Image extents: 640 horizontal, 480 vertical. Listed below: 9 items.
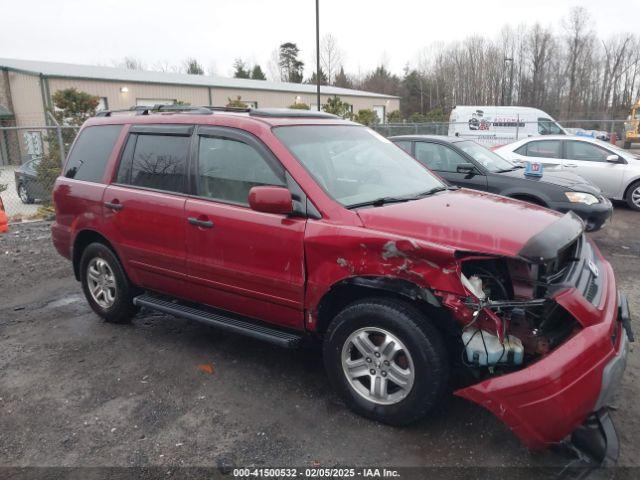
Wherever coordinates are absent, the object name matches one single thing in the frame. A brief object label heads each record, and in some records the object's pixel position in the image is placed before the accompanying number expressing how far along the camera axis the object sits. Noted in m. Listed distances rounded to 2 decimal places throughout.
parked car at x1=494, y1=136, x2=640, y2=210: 10.20
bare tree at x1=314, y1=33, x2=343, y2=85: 60.22
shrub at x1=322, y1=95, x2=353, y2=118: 20.80
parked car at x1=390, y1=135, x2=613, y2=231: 6.91
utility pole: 18.44
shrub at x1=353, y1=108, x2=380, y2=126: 23.28
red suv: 2.63
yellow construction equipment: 31.78
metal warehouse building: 25.91
